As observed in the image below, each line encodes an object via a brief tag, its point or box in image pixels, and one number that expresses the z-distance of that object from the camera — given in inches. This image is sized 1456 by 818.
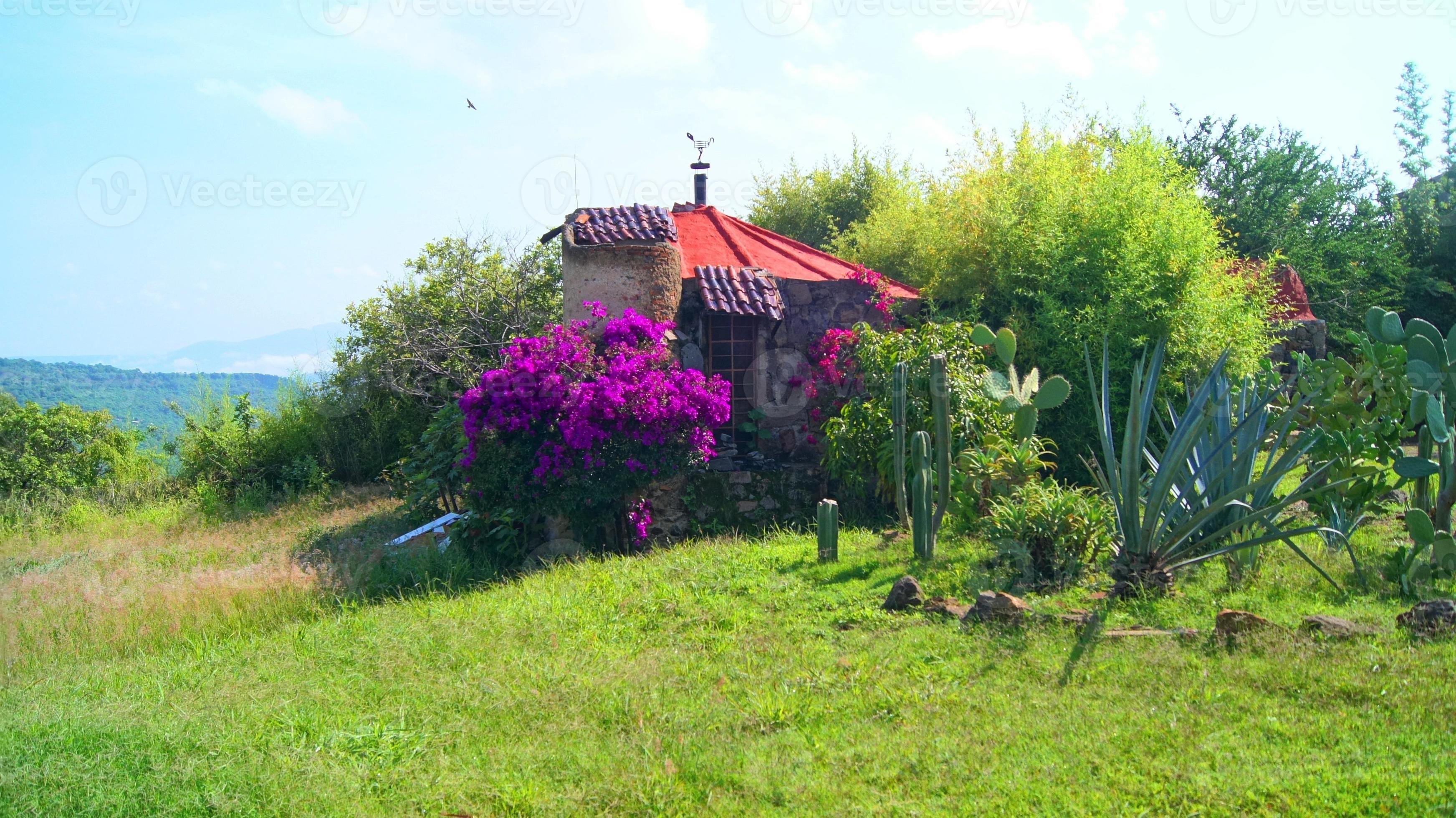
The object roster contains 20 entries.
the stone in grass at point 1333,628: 188.7
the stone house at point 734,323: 406.3
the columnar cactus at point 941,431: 286.7
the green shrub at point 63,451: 617.6
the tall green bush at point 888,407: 358.6
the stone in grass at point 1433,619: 188.1
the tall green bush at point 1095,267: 417.4
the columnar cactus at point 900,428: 325.4
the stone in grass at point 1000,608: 215.5
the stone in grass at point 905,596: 235.5
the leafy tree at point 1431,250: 704.4
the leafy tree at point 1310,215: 703.1
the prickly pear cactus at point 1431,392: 226.4
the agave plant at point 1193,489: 228.1
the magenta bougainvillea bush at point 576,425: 359.6
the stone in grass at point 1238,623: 193.5
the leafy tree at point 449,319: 555.8
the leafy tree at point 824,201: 928.9
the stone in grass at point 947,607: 225.8
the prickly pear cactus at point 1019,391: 277.9
